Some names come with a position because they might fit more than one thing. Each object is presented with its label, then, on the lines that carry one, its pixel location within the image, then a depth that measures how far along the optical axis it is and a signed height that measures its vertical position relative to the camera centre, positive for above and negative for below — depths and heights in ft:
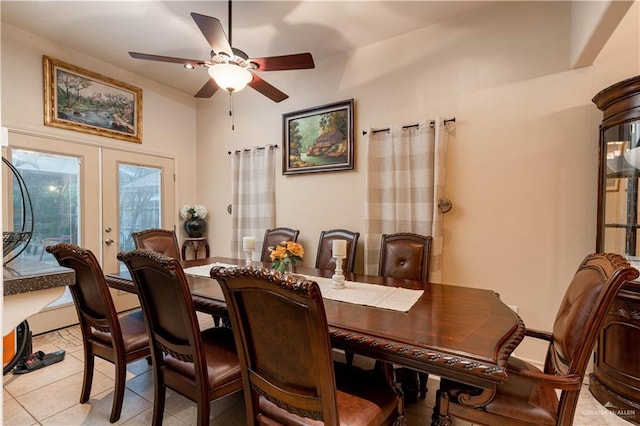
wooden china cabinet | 6.20 -0.54
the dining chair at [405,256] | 8.16 -1.35
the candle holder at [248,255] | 8.17 -1.34
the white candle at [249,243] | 7.97 -0.97
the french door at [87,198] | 10.20 +0.28
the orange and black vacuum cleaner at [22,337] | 6.27 -2.77
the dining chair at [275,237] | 11.08 -1.13
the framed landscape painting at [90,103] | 10.51 +3.80
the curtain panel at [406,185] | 9.10 +0.68
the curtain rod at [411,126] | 9.13 +2.51
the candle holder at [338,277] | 6.80 -1.58
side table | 14.15 -1.80
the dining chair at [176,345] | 4.76 -2.33
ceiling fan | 7.05 +3.41
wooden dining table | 3.75 -1.79
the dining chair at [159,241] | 10.13 -1.20
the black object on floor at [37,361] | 8.06 -4.22
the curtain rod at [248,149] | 12.55 +2.40
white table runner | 5.61 -1.77
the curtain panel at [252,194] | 12.62 +0.50
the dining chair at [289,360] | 3.41 -1.90
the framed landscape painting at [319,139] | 10.93 +2.48
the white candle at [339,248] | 6.71 -0.91
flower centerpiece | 6.54 -1.04
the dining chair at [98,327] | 5.75 -2.48
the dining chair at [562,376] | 3.92 -2.22
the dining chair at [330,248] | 9.61 -1.35
